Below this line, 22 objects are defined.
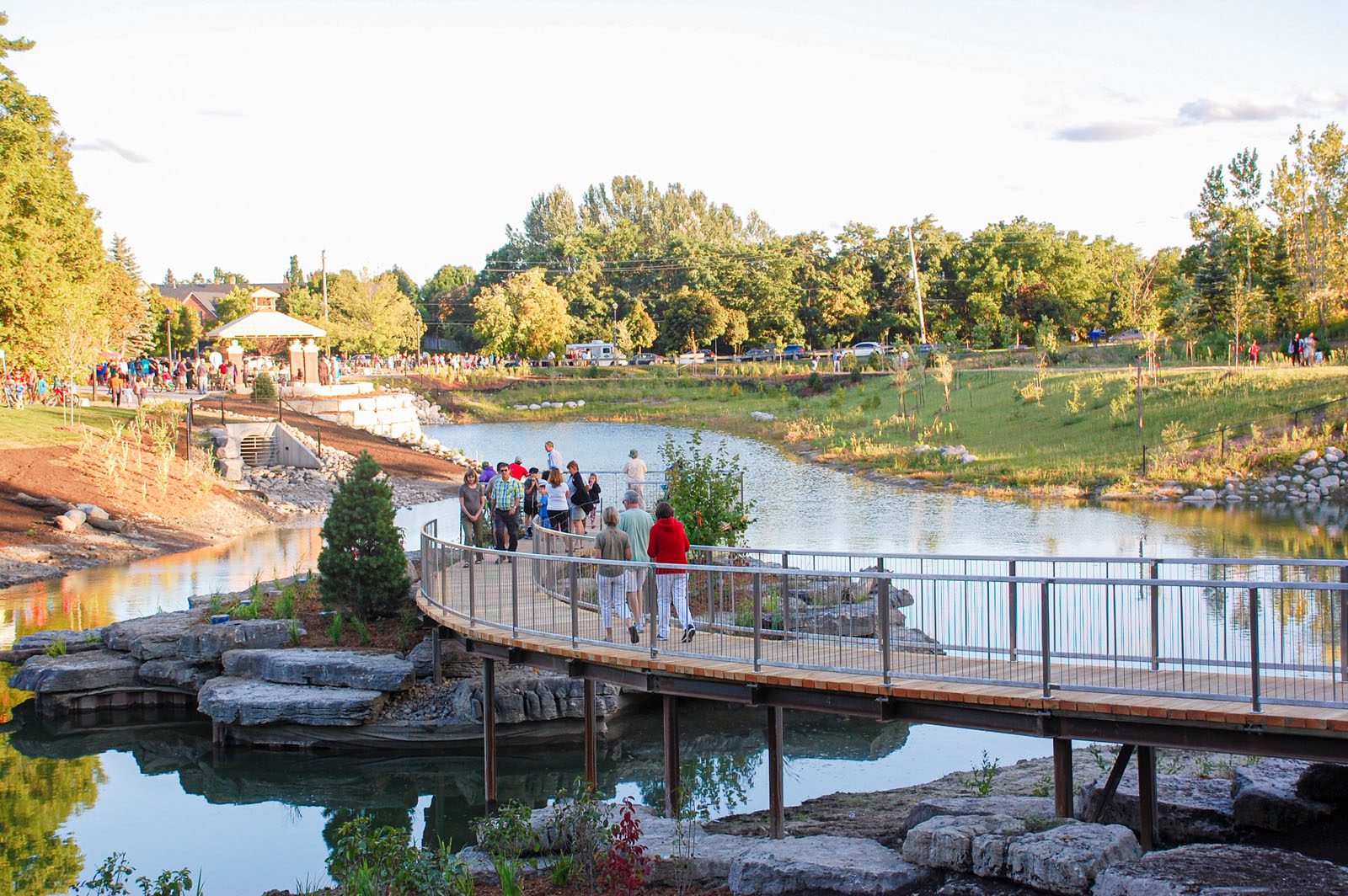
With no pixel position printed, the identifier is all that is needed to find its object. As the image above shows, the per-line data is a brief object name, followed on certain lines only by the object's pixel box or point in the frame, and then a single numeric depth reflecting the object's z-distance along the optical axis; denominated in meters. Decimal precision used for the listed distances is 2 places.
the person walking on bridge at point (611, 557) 14.65
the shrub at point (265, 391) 52.69
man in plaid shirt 20.19
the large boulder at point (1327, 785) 11.44
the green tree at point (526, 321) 94.94
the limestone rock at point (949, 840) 9.82
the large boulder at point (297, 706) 18.11
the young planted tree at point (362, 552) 20.69
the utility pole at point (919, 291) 85.23
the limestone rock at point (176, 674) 19.88
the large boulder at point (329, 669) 18.48
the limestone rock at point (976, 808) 11.57
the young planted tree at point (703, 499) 21.45
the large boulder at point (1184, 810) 11.52
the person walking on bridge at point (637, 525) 15.33
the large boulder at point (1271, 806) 11.09
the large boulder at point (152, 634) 20.39
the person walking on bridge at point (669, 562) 14.06
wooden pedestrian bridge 10.87
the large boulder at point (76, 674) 20.05
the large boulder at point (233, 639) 19.91
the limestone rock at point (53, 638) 21.50
